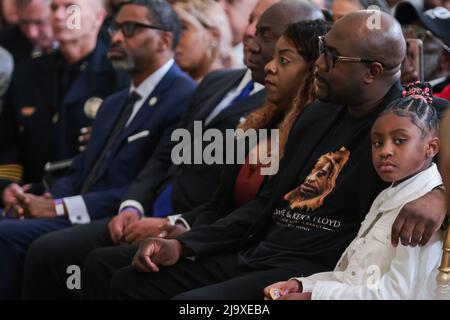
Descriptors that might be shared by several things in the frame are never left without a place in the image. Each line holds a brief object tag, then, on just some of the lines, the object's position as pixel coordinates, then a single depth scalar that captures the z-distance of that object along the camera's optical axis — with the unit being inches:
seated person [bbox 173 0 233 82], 341.3
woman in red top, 235.0
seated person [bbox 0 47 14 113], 376.6
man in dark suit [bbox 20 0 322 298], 274.8
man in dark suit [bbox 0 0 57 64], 410.7
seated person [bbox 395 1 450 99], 255.1
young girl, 175.4
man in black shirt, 203.7
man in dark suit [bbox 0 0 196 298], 299.8
